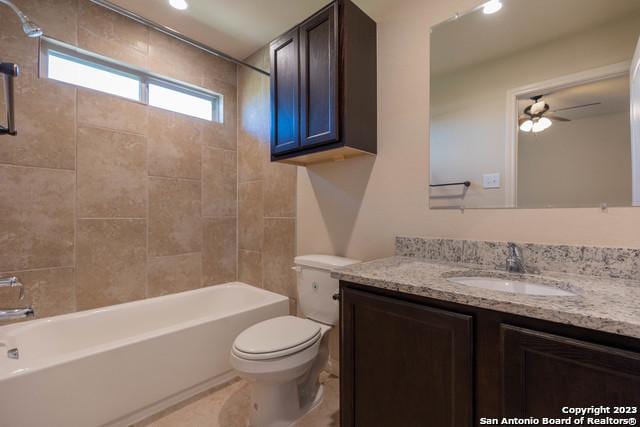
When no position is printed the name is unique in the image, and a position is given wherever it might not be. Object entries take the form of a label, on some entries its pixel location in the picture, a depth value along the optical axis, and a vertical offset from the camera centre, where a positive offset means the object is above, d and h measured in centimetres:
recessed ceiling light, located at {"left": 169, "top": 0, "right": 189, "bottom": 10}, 185 +137
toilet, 134 -66
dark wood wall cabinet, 151 +73
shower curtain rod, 153 +111
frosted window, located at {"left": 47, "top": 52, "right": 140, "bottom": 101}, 187 +97
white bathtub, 125 -78
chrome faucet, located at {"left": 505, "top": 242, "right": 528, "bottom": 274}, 117 -19
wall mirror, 106 +46
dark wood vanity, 64 -40
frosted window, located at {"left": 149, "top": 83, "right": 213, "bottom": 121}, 230 +96
